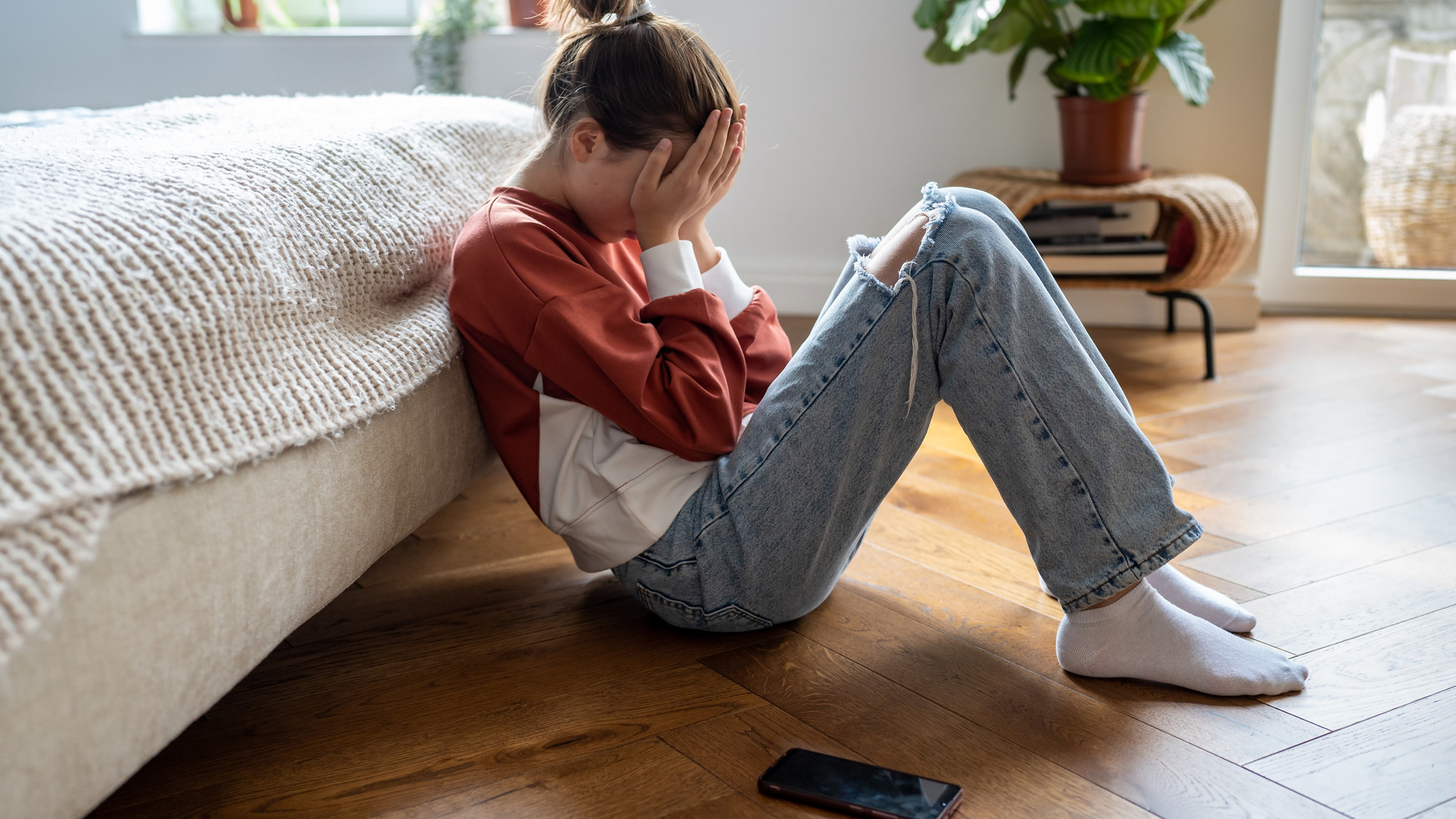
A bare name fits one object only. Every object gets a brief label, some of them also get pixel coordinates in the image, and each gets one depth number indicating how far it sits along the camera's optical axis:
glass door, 2.66
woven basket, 2.64
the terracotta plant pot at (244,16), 2.93
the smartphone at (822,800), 0.79
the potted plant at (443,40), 2.78
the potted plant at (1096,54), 2.12
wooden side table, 2.14
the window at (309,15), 3.02
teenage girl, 0.90
